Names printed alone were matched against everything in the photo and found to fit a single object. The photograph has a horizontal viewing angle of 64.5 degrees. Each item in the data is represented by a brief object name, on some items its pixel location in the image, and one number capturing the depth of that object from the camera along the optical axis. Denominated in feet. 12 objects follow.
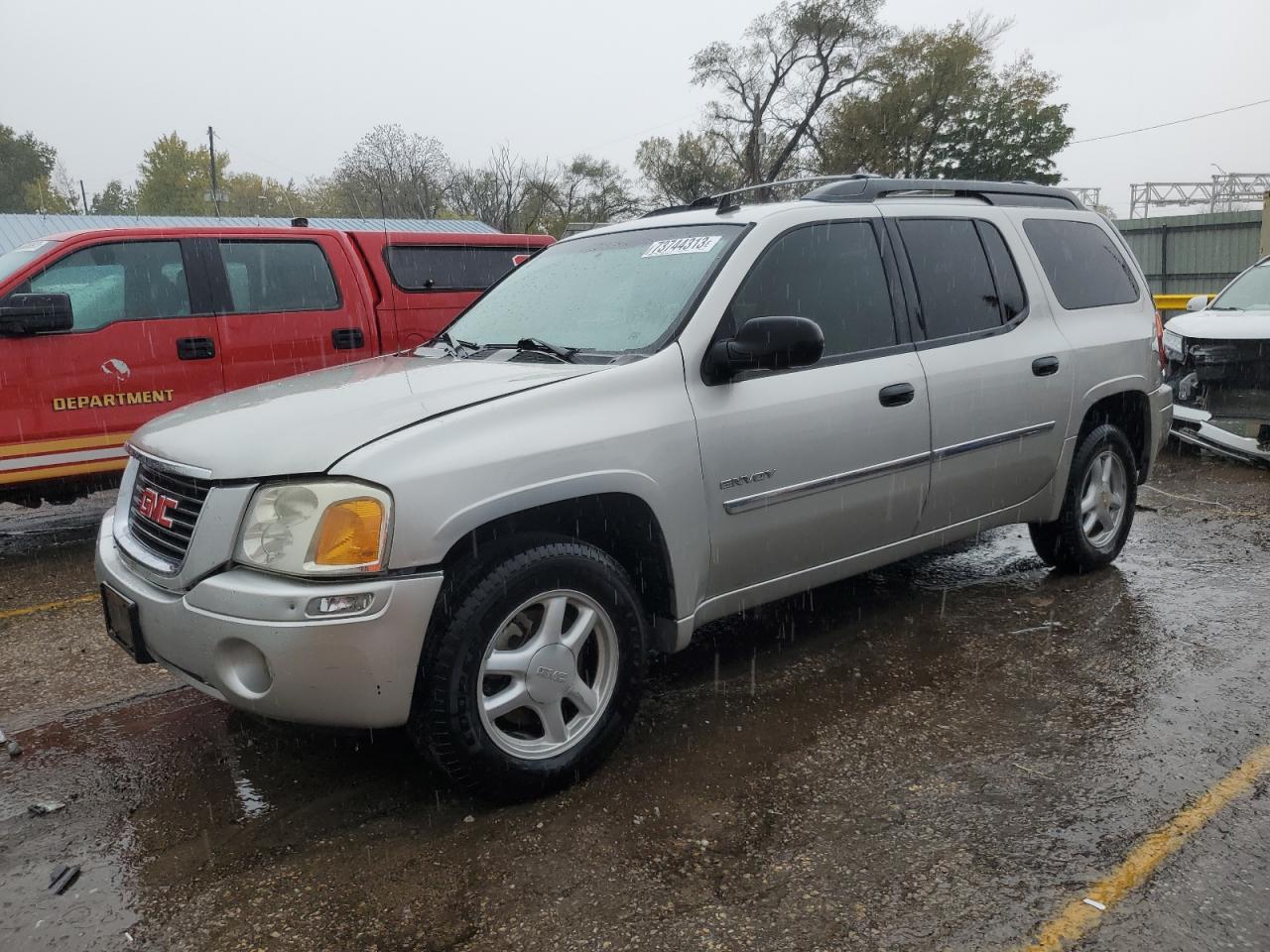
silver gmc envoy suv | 8.50
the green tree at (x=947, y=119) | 135.23
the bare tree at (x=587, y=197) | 164.35
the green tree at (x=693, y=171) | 151.84
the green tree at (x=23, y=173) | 224.74
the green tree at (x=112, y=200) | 268.82
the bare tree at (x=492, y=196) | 157.28
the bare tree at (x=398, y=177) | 155.43
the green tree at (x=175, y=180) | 225.35
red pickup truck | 18.49
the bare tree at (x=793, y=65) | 140.36
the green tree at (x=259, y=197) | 238.48
